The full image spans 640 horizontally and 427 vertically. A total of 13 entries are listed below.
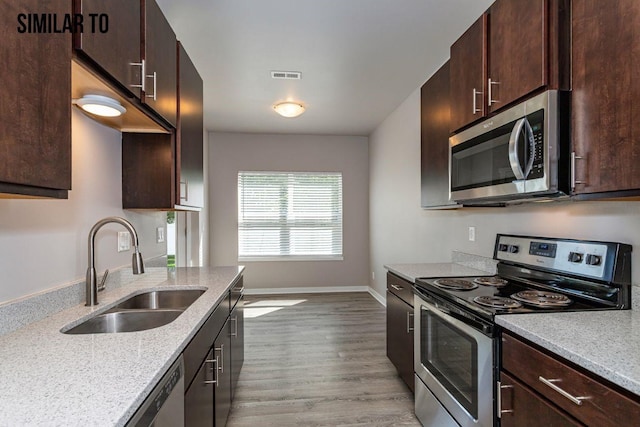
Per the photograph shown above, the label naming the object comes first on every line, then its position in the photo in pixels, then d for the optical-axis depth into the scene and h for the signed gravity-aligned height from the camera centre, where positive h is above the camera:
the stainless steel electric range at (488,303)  1.46 -0.42
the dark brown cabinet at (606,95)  1.14 +0.41
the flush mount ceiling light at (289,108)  3.88 +1.18
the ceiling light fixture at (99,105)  1.46 +0.47
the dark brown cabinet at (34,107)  0.83 +0.28
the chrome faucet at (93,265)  1.59 -0.24
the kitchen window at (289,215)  5.66 -0.04
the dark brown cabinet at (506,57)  1.43 +0.75
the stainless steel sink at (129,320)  1.55 -0.51
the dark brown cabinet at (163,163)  2.08 +0.30
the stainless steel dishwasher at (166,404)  0.87 -0.53
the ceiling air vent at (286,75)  3.25 +1.31
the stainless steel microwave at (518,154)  1.42 +0.27
